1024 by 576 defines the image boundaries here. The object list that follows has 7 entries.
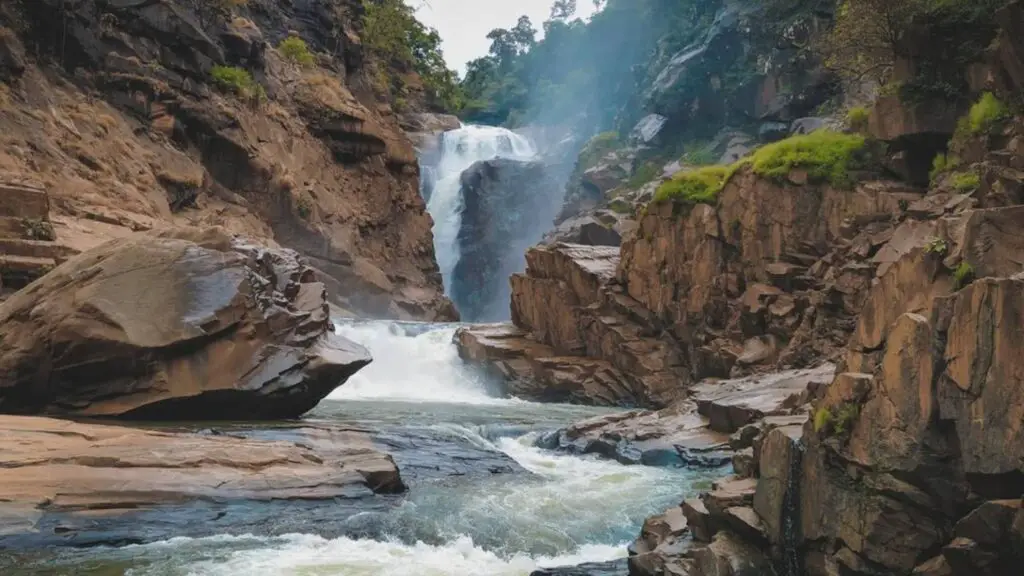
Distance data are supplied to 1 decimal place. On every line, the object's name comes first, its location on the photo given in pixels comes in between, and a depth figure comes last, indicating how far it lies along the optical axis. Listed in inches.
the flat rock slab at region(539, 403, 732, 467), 589.9
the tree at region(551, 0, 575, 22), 3722.9
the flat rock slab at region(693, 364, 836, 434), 586.9
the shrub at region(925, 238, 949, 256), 331.3
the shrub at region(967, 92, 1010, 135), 641.6
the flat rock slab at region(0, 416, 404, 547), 371.6
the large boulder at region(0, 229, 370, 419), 557.6
